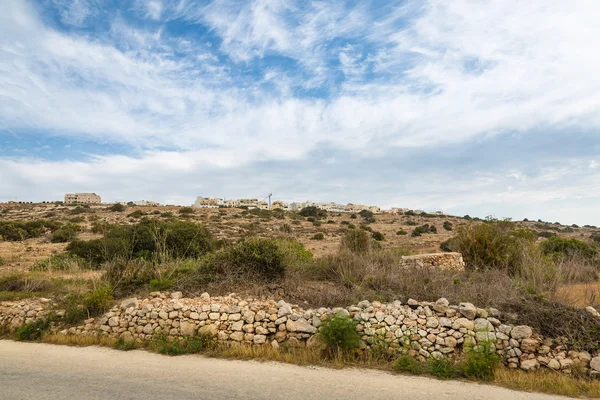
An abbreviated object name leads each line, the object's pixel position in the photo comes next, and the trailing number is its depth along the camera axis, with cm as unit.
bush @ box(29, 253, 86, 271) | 1502
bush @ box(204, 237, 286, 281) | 1082
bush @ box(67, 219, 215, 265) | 1823
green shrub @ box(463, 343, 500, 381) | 642
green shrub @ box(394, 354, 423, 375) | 672
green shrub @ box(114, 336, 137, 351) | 824
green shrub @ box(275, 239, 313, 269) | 1184
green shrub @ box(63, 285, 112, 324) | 952
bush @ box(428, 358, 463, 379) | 651
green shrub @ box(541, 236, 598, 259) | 2081
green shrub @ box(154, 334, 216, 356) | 788
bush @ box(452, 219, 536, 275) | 1542
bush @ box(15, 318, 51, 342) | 915
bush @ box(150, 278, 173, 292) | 1038
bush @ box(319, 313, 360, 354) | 736
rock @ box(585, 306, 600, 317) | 715
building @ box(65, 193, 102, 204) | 9518
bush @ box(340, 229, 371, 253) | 1995
